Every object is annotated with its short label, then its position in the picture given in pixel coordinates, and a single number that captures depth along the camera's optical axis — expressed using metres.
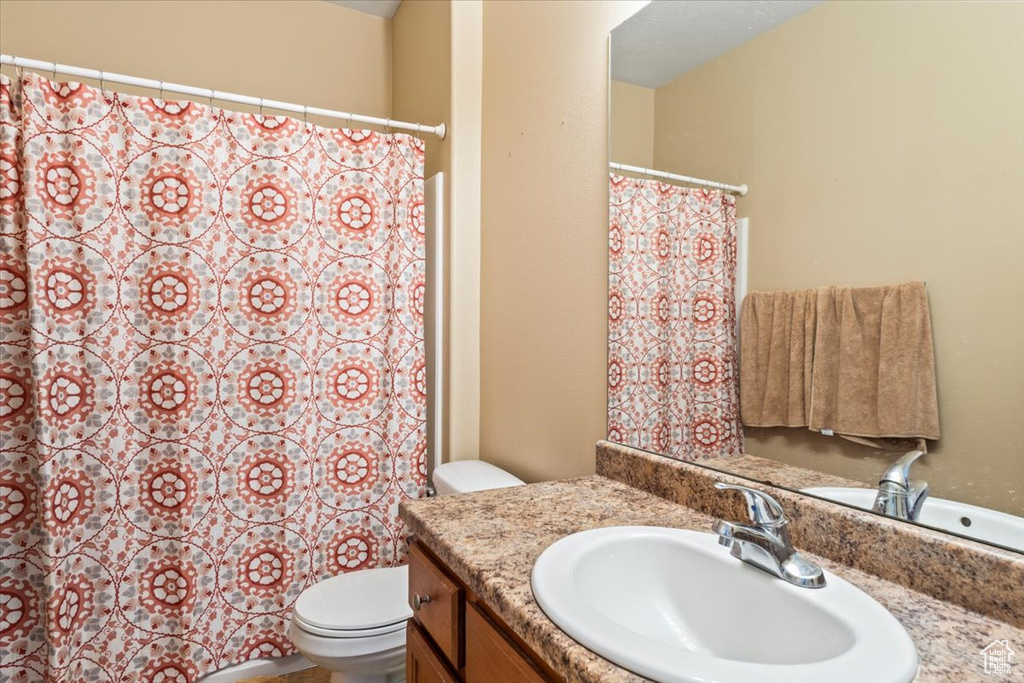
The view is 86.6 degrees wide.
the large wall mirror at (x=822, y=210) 0.70
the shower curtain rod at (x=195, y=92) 1.48
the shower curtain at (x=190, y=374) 1.52
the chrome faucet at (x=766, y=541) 0.74
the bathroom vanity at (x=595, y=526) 0.63
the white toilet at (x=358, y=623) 1.44
